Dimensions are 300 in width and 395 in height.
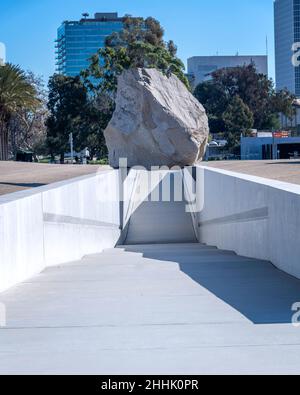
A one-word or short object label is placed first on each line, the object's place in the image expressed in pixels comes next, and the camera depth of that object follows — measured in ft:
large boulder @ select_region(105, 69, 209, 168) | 97.19
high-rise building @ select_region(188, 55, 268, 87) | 561.43
